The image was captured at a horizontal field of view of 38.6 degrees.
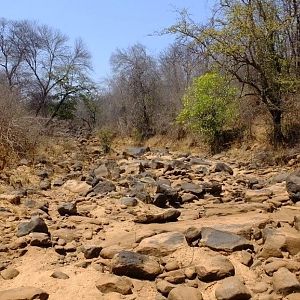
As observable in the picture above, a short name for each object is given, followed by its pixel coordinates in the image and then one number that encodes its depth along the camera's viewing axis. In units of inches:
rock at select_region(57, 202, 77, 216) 276.5
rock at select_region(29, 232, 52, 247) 212.1
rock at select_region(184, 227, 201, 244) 197.8
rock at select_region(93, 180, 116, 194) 351.3
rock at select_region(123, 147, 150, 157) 775.7
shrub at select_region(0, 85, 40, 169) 486.3
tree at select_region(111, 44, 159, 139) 1051.3
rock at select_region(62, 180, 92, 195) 368.1
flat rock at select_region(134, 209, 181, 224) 245.8
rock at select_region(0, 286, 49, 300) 154.9
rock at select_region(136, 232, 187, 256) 191.4
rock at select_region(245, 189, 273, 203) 293.6
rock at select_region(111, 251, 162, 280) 171.5
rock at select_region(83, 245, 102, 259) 195.6
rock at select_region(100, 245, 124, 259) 191.5
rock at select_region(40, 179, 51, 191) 383.3
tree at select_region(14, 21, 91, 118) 1266.0
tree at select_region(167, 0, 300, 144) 544.1
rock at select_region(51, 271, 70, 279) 174.9
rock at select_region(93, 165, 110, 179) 441.6
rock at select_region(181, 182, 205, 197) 335.0
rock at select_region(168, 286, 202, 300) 150.7
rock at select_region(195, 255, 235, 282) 164.9
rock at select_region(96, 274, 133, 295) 161.5
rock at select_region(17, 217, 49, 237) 225.9
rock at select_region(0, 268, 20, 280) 179.8
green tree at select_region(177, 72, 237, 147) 647.1
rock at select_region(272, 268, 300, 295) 150.8
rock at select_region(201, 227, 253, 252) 188.2
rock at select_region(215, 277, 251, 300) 149.0
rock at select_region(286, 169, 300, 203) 274.6
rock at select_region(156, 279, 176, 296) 159.1
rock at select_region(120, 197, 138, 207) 299.6
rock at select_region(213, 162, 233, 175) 472.7
